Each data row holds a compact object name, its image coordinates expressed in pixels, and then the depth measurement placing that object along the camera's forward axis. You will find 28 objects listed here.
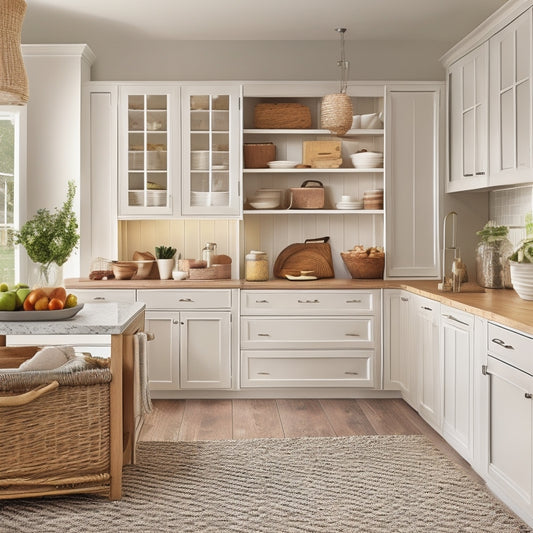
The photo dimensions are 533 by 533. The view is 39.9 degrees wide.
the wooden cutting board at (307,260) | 5.93
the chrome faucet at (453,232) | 5.64
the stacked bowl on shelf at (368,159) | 5.73
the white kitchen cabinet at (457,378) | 3.80
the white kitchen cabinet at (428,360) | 4.41
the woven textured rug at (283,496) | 3.15
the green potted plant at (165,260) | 5.74
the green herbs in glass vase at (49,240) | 4.81
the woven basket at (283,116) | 5.75
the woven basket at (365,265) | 5.66
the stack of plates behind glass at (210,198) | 5.71
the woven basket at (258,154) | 5.79
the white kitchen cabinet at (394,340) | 5.32
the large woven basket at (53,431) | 3.20
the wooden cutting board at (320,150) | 5.75
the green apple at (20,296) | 3.48
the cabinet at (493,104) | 4.09
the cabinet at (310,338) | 5.44
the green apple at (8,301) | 3.43
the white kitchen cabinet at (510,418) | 3.02
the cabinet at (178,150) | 5.69
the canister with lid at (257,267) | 5.65
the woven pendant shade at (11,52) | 2.96
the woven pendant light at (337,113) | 5.26
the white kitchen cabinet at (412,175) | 5.68
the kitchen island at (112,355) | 3.30
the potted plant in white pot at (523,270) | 4.03
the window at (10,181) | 5.63
